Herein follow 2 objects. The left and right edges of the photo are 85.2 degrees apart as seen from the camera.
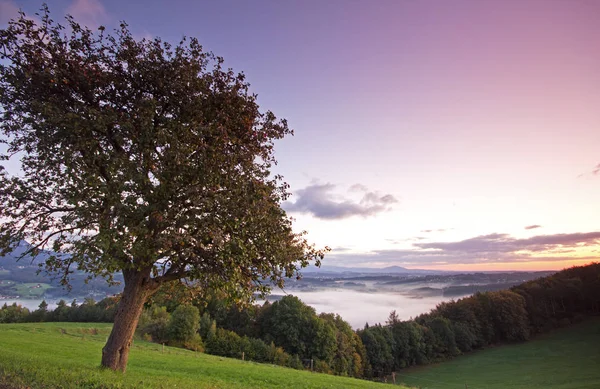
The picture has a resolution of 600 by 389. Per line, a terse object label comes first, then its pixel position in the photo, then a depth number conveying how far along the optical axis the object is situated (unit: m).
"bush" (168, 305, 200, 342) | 62.50
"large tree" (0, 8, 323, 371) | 11.39
